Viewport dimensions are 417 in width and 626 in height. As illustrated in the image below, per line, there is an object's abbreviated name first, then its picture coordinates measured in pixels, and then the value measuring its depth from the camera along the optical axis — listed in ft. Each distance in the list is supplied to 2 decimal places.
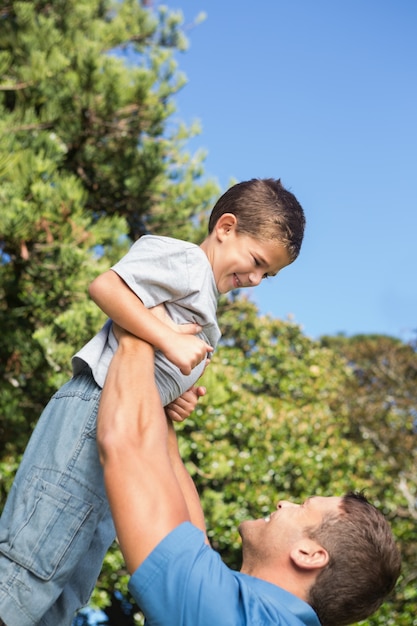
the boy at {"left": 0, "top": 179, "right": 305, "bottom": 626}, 5.34
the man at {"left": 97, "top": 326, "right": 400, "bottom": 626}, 4.53
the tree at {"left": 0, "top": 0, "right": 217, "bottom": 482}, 19.01
